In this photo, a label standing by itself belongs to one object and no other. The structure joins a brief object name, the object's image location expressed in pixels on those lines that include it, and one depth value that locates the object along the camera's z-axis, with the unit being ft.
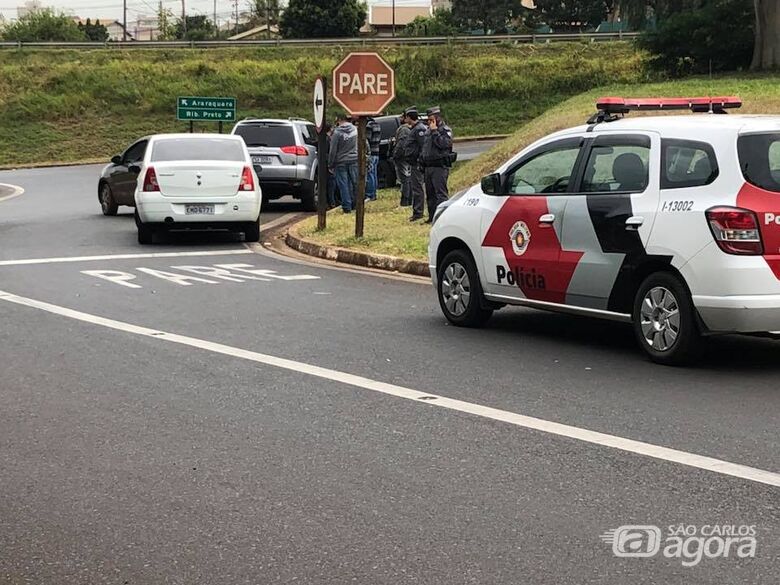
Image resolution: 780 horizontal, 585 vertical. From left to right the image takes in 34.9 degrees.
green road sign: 123.03
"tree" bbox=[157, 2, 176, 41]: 406.09
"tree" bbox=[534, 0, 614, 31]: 321.93
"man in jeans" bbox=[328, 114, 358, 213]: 68.13
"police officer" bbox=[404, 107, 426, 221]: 62.95
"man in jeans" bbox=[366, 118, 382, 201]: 74.23
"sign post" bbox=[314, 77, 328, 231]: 59.00
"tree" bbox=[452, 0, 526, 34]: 334.65
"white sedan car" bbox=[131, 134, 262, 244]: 58.80
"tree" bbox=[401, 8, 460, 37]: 318.69
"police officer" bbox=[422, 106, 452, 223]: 58.90
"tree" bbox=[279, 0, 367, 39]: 293.84
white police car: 27.20
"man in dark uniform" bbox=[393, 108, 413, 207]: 66.82
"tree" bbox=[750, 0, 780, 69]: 122.21
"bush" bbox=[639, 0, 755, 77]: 128.47
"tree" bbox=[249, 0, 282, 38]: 390.67
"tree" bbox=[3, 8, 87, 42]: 373.61
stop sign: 53.98
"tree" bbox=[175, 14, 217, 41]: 363.76
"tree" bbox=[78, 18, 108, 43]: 393.39
